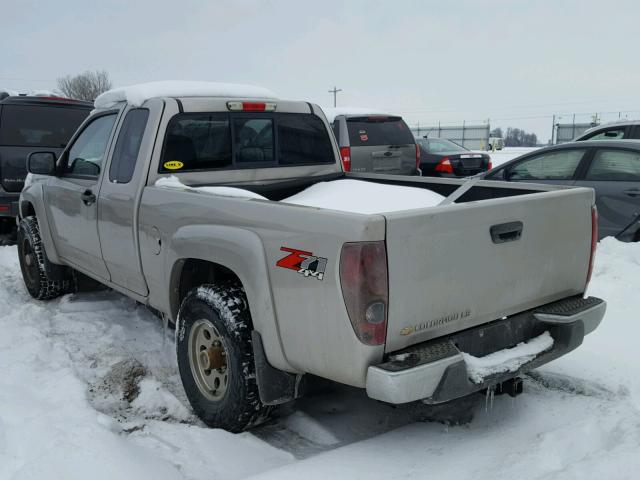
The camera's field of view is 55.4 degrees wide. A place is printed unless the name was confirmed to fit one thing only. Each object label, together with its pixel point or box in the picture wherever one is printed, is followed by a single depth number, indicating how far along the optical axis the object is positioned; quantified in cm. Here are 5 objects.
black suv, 780
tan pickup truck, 258
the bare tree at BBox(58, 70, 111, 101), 5403
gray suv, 1055
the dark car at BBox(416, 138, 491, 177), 1298
